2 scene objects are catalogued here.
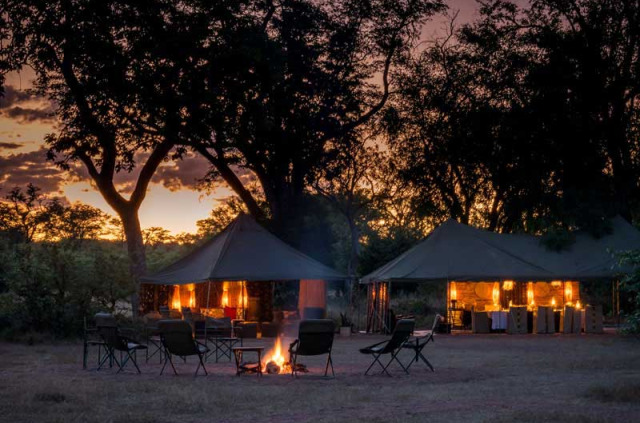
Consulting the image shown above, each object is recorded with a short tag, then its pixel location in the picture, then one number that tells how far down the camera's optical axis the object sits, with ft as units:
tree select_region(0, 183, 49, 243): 123.46
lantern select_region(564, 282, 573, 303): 90.07
